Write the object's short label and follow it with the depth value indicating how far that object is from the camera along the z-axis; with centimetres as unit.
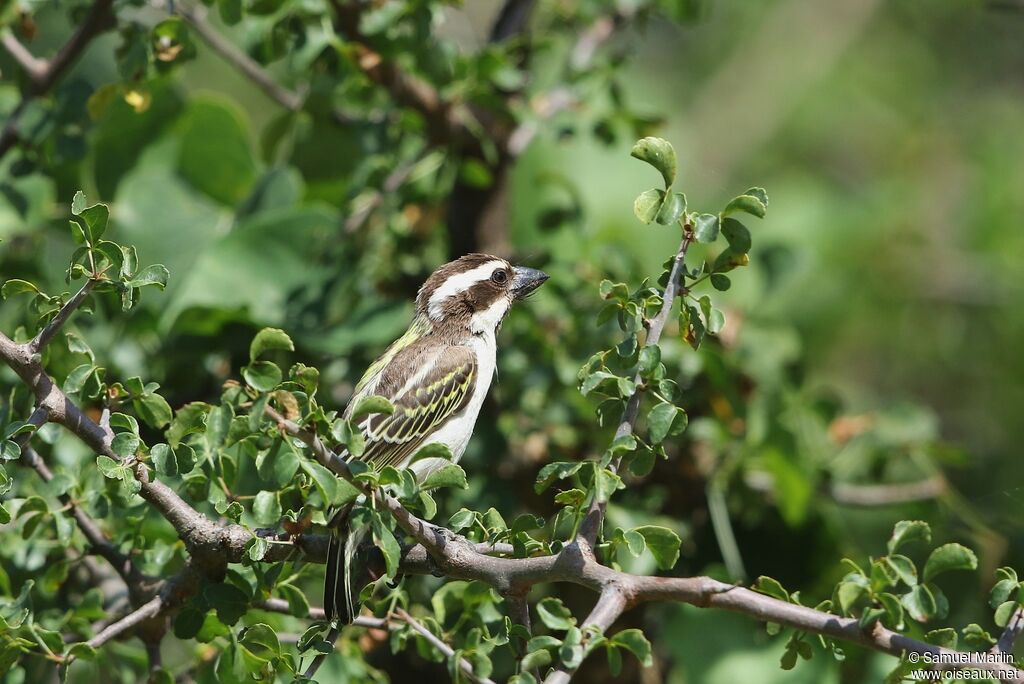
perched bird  765
